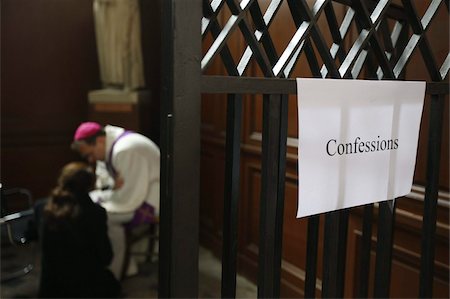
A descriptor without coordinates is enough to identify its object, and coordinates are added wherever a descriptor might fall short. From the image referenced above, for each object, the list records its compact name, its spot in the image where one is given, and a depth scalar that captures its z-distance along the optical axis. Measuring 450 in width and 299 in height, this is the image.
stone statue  3.28
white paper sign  0.75
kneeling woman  2.30
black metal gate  0.61
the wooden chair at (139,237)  2.64
